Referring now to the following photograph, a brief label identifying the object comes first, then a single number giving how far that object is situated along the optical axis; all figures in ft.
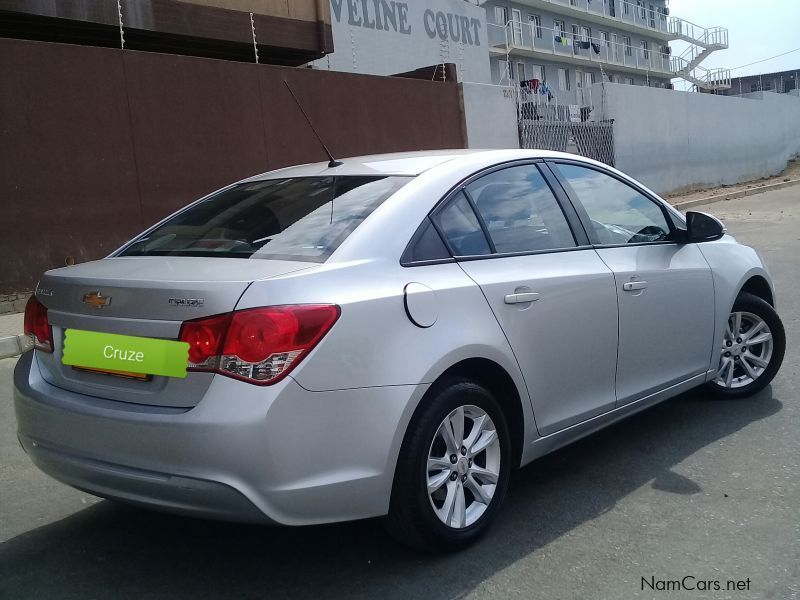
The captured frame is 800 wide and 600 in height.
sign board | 78.64
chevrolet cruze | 8.92
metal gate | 63.77
